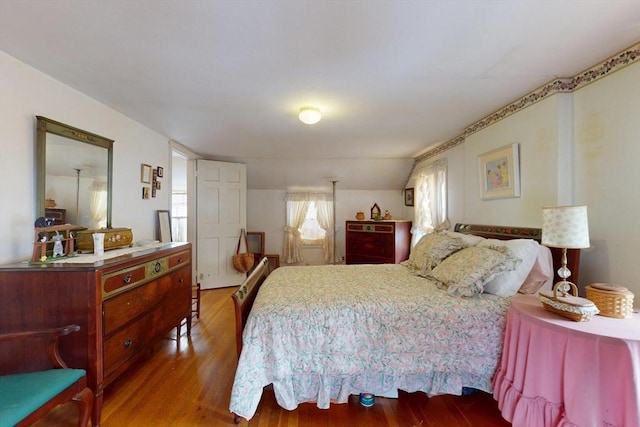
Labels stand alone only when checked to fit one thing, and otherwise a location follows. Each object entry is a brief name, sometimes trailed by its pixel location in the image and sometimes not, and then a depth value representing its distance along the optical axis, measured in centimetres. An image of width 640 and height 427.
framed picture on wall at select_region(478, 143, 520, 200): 241
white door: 434
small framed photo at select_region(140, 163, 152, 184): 295
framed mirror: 186
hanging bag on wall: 449
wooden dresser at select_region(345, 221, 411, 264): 441
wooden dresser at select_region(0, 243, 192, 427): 152
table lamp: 143
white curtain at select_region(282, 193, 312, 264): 545
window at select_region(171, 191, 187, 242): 601
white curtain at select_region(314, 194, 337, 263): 547
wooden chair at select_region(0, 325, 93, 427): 114
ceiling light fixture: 239
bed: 165
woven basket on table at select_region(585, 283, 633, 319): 138
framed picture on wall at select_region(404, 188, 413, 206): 502
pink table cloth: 115
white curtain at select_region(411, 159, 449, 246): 377
